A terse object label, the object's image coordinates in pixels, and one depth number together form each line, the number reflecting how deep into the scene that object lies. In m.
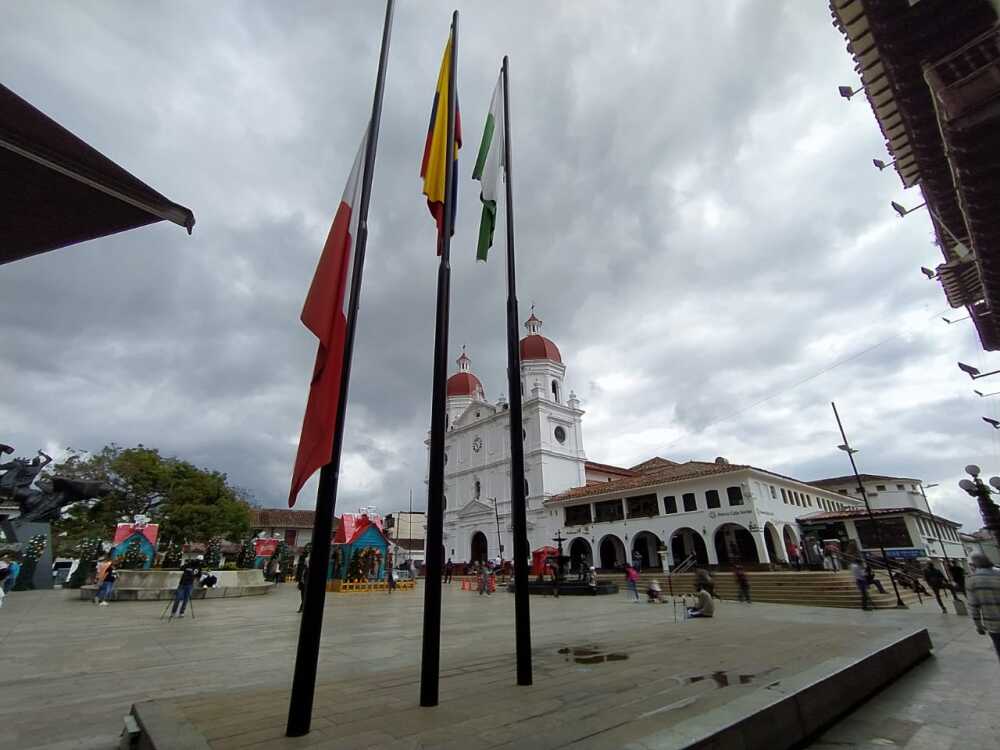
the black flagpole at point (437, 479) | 3.83
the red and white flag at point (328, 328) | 3.76
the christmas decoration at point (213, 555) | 24.15
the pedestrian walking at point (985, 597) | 4.78
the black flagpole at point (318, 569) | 3.19
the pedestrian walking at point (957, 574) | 19.22
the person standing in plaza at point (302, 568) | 18.93
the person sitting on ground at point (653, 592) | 16.75
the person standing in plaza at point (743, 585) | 17.19
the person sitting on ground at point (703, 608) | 10.77
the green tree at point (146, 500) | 30.27
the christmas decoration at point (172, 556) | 28.25
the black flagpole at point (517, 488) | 4.55
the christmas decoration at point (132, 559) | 21.08
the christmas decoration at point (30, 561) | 22.67
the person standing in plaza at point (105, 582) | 15.98
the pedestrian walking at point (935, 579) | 13.95
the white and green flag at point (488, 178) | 6.16
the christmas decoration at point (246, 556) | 31.52
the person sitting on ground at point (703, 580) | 12.23
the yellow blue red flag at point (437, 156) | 5.29
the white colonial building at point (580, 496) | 27.45
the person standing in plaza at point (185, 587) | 12.02
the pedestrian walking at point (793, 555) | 25.97
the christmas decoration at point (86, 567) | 23.64
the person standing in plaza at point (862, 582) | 14.45
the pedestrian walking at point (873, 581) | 15.89
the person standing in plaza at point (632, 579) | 17.97
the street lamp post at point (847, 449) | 19.68
